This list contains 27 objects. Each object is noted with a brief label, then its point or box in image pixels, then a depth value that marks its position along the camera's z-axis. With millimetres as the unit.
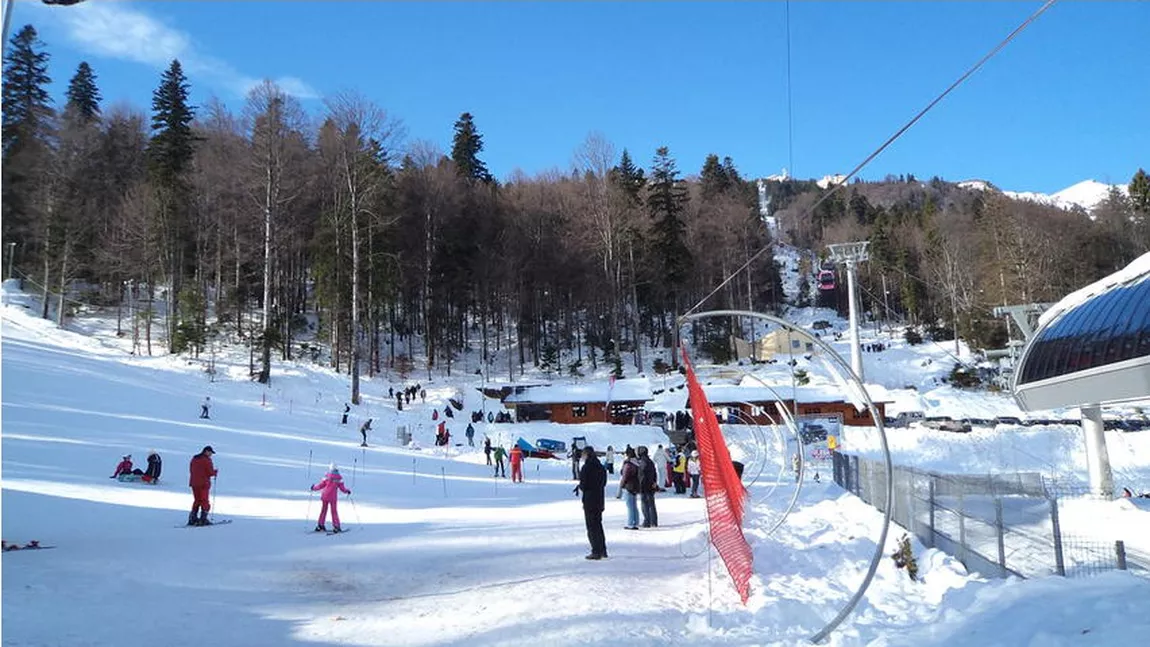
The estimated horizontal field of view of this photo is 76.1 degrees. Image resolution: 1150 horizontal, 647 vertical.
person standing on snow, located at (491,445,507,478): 22141
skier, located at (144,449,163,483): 15688
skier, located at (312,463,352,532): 11453
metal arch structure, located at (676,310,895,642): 6324
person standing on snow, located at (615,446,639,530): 12078
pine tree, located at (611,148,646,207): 61344
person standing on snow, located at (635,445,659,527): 12258
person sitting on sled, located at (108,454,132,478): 15448
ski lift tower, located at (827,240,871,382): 43875
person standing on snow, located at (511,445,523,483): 21266
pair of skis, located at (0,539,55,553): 8922
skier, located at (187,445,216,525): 11680
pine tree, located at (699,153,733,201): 78025
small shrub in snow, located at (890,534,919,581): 9547
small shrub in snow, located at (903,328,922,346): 64188
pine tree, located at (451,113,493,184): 68812
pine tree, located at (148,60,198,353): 45156
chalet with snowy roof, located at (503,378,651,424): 41219
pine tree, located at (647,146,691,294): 61375
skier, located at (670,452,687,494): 19109
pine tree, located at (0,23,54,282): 41812
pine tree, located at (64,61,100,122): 63725
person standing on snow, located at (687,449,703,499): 18438
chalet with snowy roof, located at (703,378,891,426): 41375
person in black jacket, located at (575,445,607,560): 9398
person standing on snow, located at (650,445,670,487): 19903
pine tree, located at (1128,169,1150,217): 61375
